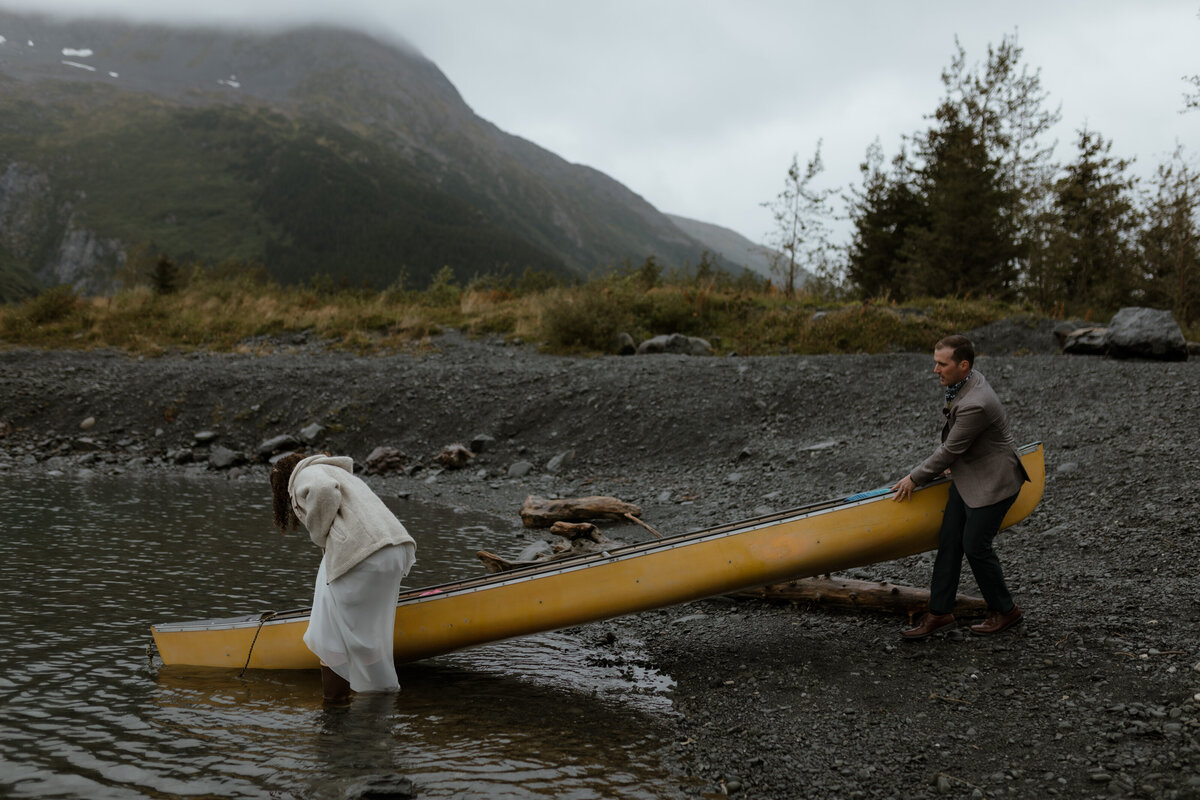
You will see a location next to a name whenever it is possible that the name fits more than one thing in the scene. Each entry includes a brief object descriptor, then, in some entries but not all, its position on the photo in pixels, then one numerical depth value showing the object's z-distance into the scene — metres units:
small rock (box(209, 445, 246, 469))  14.09
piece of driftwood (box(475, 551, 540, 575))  6.30
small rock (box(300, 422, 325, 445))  14.51
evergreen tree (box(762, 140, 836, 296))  23.34
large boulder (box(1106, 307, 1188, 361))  13.16
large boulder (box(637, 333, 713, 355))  17.27
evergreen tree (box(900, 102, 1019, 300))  20.22
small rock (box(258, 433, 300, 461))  14.31
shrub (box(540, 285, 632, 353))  17.77
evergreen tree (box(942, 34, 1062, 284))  23.06
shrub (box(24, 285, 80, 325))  21.30
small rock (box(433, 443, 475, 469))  13.52
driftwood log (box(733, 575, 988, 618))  5.55
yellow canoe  5.30
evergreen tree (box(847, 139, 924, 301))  24.59
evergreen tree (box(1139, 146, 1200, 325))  19.95
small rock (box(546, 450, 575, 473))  12.85
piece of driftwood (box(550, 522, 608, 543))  8.33
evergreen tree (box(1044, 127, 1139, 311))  21.38
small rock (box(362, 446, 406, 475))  13.74
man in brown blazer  4.98
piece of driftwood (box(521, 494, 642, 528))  9.66
